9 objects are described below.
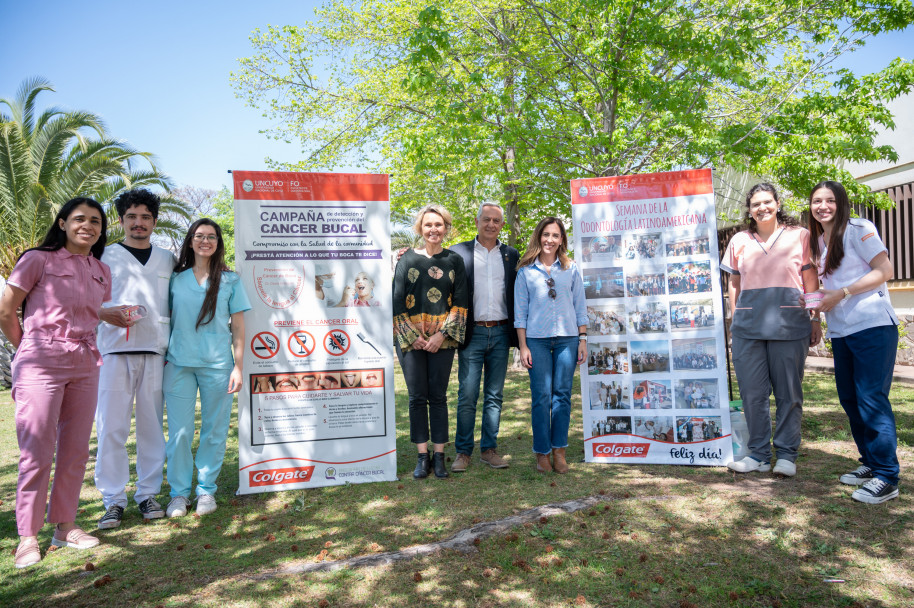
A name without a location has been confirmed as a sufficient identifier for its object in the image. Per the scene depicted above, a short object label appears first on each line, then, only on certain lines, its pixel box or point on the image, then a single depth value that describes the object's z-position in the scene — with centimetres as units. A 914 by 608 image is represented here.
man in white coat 379
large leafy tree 656
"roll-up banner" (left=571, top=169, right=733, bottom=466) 467
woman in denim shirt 457
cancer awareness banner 438
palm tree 1120
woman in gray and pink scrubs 416
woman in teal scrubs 397
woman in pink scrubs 322
